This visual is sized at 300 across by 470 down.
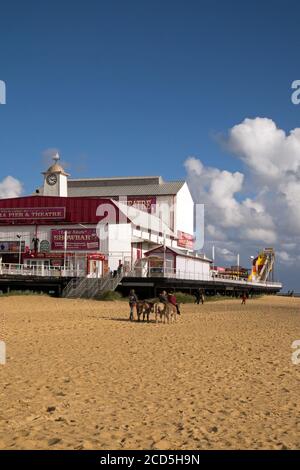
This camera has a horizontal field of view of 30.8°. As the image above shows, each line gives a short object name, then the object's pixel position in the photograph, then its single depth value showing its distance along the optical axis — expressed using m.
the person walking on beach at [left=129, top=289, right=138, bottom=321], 22.46
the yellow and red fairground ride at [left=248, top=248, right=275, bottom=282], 83.25
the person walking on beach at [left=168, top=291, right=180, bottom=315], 22.95
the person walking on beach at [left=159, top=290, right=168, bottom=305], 22.94
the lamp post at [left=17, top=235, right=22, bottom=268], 47.30
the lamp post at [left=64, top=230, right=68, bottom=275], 45.66
